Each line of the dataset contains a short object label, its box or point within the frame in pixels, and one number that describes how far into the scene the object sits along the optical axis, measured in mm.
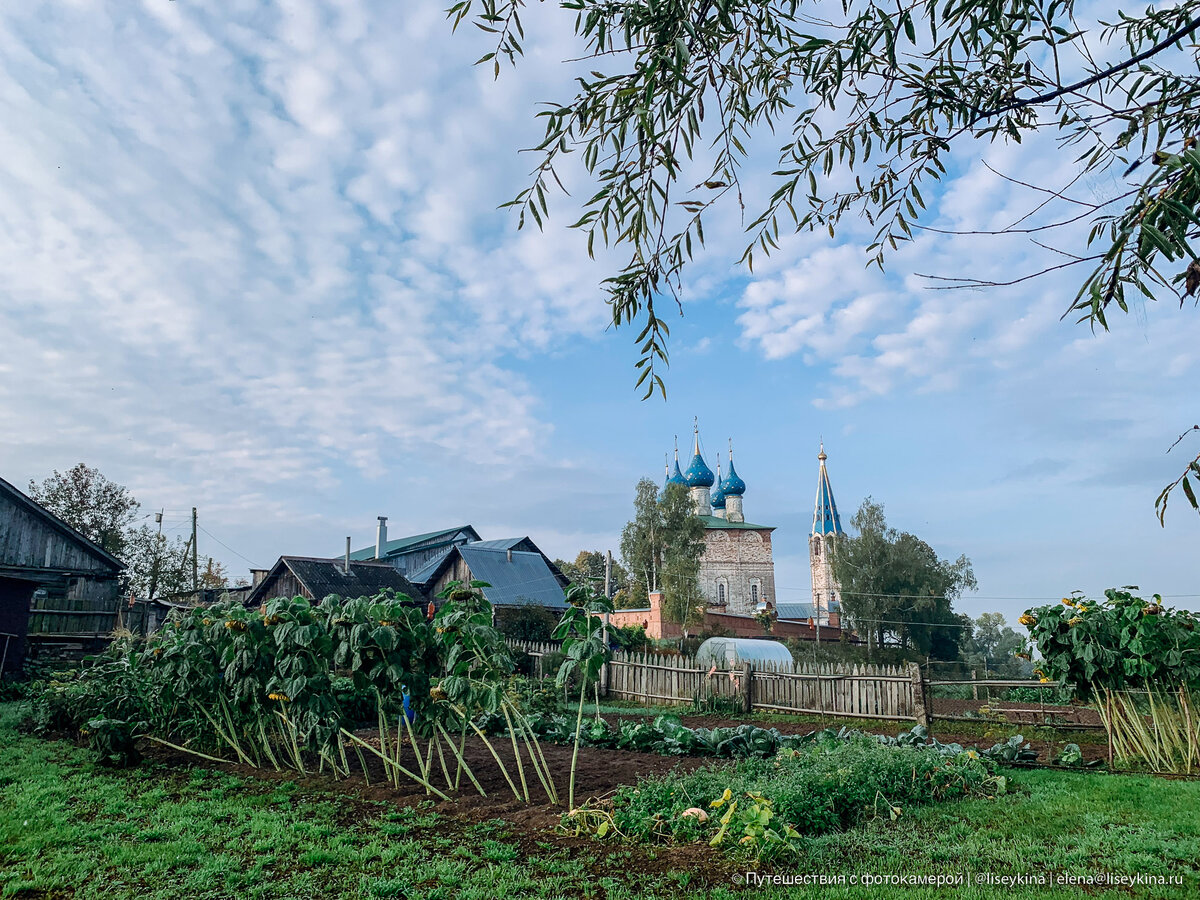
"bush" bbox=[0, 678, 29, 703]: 13102
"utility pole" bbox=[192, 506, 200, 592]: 31859
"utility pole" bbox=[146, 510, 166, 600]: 36156
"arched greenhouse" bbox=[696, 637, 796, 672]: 21353
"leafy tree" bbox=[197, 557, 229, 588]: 42750
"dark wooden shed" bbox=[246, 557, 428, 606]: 25891
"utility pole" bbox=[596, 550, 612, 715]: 17047
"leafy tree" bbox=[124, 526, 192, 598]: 35625
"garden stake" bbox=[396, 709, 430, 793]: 5728
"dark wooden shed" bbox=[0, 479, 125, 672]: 17125
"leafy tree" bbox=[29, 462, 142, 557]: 33906
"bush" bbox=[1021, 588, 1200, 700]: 7215
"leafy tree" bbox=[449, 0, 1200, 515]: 2746
